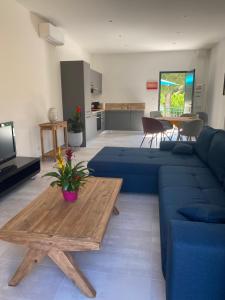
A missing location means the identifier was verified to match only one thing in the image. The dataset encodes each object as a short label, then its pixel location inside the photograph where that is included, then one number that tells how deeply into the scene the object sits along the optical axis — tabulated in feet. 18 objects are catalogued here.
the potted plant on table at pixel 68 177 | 5.70
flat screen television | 9.93
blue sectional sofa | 3.52
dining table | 16.94
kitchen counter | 21.31
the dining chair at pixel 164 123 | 19.29
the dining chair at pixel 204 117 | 20.62
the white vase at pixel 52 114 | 15.02
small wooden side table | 14.40
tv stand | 8.98
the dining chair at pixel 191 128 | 16.42
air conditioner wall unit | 14.07
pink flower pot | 5.87
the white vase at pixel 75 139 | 17.67
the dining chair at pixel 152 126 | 17.26
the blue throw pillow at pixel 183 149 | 10.32
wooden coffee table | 4.43
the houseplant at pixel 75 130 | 17.70
